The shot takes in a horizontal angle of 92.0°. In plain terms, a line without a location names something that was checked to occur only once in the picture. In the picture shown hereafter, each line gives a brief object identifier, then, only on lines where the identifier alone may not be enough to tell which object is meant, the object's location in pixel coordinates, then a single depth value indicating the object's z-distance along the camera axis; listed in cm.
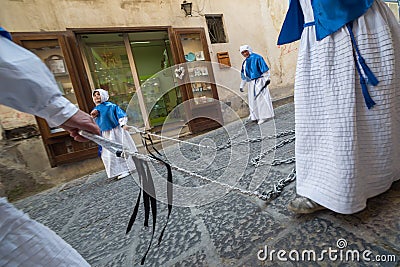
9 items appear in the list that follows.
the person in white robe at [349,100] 71
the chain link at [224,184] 64
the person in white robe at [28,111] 45
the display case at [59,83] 315
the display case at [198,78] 446
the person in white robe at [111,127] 255
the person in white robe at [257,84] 373
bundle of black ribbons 72
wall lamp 452
